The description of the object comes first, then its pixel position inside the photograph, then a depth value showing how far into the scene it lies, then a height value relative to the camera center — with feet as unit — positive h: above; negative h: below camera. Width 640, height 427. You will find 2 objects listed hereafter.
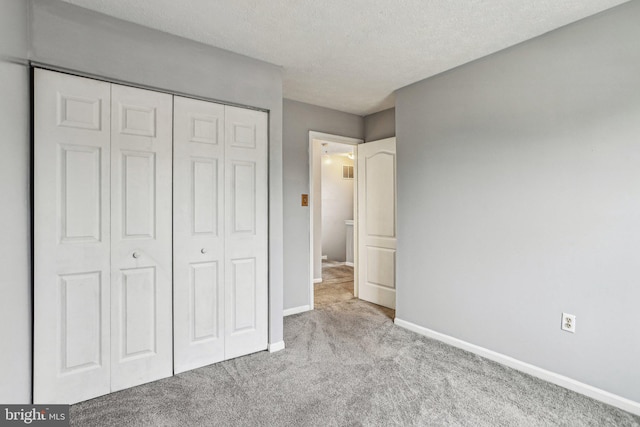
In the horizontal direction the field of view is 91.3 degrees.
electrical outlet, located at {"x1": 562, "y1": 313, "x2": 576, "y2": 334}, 7.00 -2.49
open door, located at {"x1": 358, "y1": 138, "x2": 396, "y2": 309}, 12.56 -0.42
